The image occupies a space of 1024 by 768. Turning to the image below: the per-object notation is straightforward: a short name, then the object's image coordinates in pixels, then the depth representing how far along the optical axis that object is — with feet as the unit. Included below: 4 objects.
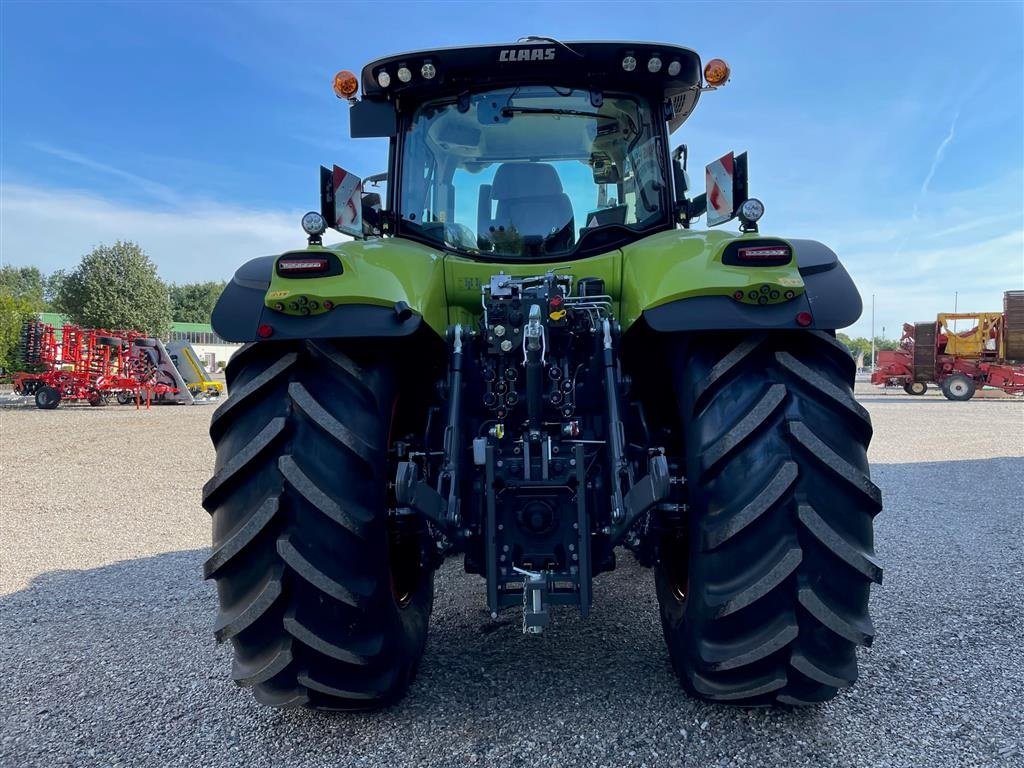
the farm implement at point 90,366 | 57.31
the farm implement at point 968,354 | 64.18
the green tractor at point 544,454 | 6.32
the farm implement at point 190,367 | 66.64
